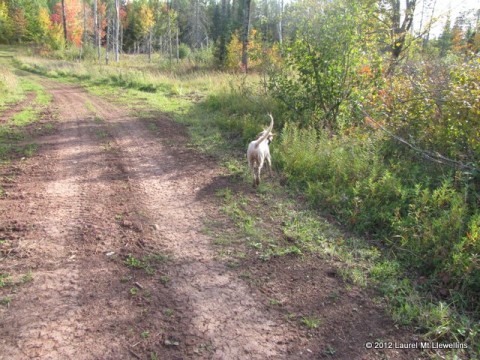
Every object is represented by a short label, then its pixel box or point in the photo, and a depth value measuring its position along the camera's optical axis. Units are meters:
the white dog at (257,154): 5.65
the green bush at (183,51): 38.38
